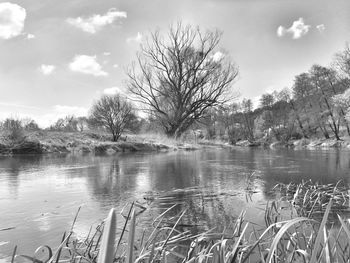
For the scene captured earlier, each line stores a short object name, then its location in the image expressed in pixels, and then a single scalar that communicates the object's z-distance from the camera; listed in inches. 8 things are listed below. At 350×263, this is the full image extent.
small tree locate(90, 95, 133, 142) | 1167.0
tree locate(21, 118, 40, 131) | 1114.1
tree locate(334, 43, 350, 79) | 1112.2
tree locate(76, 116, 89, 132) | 1593.3
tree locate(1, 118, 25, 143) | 753.6
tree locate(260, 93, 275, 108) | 2324.1
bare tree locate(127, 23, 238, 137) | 928.3
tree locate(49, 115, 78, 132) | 1564.6
